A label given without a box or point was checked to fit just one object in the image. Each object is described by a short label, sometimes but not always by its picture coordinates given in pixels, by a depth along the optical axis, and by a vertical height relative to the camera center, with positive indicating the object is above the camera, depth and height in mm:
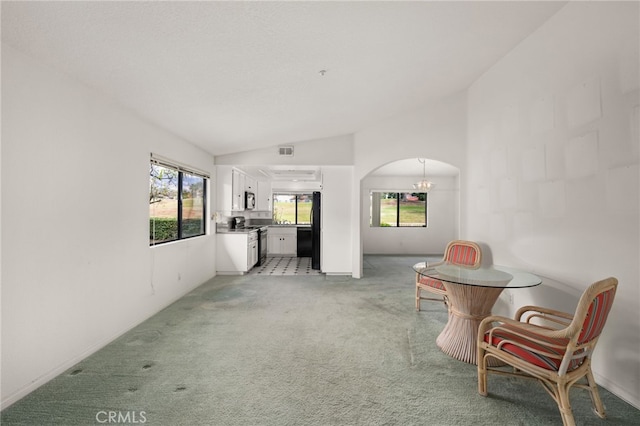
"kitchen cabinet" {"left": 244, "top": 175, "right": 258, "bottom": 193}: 6529 +825
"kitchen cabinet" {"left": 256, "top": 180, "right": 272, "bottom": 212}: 7691 +594
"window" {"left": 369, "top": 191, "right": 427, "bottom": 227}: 8664 +244
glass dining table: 2324 -733
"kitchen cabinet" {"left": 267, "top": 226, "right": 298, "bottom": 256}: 7684 -641
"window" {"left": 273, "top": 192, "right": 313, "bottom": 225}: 8469 +276
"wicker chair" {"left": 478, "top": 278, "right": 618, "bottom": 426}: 1527 -826
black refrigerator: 6045 -375
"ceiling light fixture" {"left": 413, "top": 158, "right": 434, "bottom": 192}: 6813 +803
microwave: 6453 +411
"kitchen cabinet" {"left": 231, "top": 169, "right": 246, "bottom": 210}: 5586 +601
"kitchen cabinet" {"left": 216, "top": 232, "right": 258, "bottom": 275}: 5477 -712
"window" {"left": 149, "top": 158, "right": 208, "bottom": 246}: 3572 +221
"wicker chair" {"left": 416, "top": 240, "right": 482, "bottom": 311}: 3381 -539
